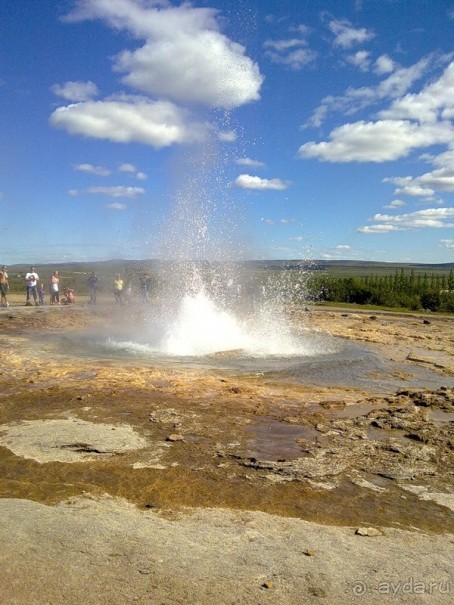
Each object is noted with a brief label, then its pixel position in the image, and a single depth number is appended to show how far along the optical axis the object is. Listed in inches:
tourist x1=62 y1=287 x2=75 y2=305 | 989.8
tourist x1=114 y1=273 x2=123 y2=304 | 938.6
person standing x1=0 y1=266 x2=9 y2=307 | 863.7
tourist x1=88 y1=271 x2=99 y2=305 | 997.8
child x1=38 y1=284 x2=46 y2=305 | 959.0
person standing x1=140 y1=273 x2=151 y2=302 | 998.4
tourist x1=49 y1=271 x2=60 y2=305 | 952.3
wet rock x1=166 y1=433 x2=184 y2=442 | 238.6
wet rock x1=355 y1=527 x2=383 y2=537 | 155.9
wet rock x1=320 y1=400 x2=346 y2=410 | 311.3
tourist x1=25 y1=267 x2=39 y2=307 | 911.0
